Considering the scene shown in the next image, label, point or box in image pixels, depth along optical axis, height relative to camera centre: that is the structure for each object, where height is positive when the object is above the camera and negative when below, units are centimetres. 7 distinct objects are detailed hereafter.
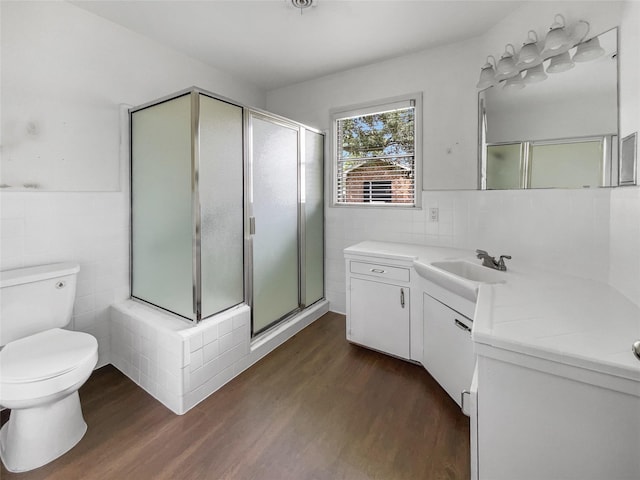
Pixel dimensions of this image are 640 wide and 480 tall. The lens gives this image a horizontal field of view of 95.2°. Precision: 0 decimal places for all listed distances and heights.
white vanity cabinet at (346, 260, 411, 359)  220 -57
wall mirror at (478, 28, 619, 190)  150 +65
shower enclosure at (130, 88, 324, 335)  186 +20
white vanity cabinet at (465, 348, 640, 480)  74 -52
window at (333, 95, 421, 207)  277 +82
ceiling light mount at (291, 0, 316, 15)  191 +153
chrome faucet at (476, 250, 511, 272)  182 -17
